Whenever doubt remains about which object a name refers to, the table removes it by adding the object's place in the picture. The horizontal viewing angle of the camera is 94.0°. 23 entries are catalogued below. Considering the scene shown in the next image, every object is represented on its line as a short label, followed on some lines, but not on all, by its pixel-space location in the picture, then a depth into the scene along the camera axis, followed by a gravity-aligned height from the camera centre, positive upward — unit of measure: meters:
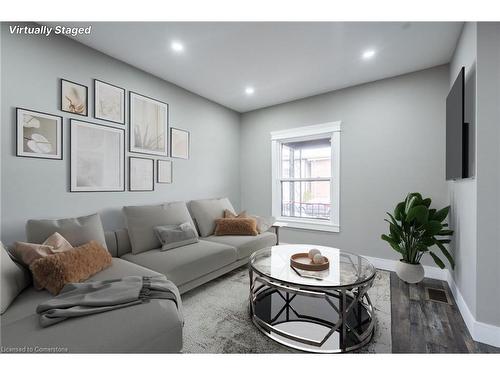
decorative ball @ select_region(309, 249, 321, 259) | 2.13 -0.61
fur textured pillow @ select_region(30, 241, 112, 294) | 1.60 -0.61
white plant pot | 2.66 -0.98
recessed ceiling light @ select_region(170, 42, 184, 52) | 2.50 +1.51
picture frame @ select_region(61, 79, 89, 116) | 2.35 +0.90
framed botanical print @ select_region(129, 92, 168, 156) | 2.97 +0.80
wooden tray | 1.98 -0.69
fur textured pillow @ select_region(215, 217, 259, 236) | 3.35 -0.61
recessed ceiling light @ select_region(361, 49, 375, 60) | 2.64 +1.54
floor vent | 2.37 -1.15
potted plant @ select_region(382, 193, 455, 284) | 2.49 -0.52
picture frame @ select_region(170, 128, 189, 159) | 3.47 +0.64
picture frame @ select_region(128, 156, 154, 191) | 2.95 +0.14
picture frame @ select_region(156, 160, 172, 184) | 3.28 +0.19
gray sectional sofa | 1.18 -0.76
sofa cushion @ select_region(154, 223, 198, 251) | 2.63 -0.59
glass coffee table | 1.67 -1.11
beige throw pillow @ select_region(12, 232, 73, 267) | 1.69 -0.50
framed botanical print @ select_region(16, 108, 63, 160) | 2.08 +0.46
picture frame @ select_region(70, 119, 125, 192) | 2.45 +0.30
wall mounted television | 1.99 +0.50
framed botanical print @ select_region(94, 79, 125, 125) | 2.61 +0.96
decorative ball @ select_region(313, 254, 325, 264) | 2.04 -0.64
